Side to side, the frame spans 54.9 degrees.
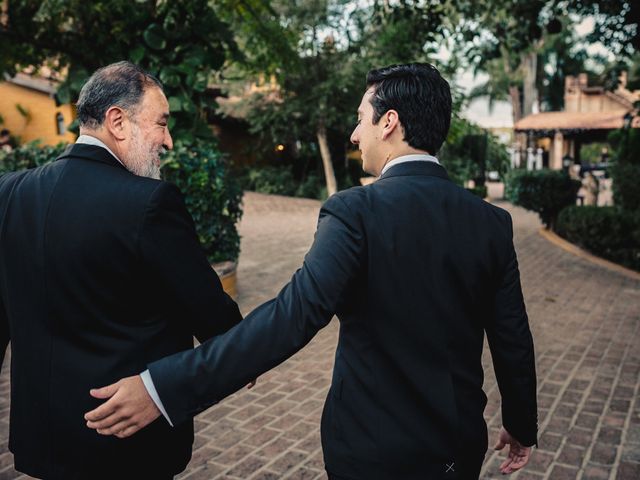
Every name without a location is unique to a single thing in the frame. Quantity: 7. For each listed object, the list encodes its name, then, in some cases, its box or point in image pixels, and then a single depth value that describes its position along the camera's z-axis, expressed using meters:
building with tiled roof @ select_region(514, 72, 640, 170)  32.00
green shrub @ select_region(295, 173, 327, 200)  25.12
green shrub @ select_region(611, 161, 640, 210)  10.91
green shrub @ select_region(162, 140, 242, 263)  7.11
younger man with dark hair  1.68
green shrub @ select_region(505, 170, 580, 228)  14.33
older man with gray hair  1.90
